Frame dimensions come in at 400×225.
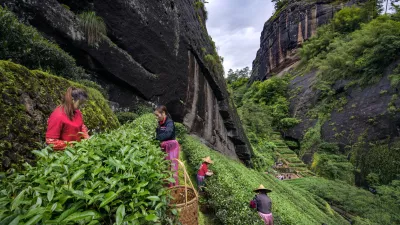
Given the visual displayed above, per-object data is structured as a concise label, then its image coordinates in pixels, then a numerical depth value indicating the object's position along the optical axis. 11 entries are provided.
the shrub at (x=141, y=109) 9.39
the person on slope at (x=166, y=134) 3.86
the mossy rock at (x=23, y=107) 2.52
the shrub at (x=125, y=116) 8.21
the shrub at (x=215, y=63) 13.87
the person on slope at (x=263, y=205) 5.03
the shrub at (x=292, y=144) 30.05
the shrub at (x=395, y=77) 20.22
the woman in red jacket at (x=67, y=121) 2.46
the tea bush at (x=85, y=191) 0.94
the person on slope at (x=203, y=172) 5.78
